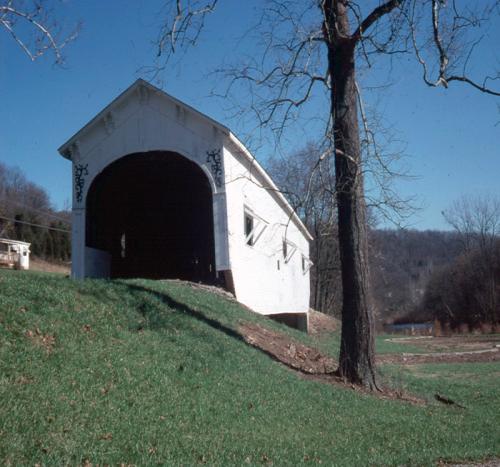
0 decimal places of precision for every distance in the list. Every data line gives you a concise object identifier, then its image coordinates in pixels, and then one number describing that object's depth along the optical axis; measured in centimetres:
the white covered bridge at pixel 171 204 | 1664
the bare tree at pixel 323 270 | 4300
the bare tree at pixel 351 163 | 1120
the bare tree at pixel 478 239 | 6075
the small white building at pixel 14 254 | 3047
